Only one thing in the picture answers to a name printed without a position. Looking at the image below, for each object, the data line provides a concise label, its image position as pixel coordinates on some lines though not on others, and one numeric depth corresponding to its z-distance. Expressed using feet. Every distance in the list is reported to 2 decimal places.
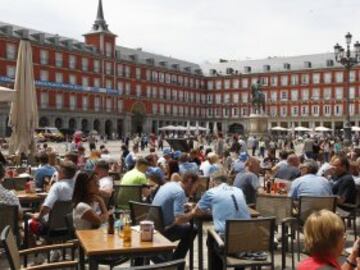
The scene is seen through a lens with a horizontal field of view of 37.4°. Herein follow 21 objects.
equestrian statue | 152.87
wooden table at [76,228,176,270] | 15.17
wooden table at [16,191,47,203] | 26.45
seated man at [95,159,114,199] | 26.86
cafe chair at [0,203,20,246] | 20.20
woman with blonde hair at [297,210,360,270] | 10.28
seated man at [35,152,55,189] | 30.83
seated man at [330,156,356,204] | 27.43
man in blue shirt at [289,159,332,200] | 25.09
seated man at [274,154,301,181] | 33.35
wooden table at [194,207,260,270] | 21.35
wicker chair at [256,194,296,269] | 23.52
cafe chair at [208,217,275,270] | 17.29
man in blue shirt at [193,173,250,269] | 19.08
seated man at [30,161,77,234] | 22.00
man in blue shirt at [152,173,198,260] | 21.04
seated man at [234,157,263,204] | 26.99
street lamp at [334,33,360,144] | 68.10
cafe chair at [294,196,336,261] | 23.41
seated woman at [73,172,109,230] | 18.62
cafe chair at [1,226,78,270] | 13.47
